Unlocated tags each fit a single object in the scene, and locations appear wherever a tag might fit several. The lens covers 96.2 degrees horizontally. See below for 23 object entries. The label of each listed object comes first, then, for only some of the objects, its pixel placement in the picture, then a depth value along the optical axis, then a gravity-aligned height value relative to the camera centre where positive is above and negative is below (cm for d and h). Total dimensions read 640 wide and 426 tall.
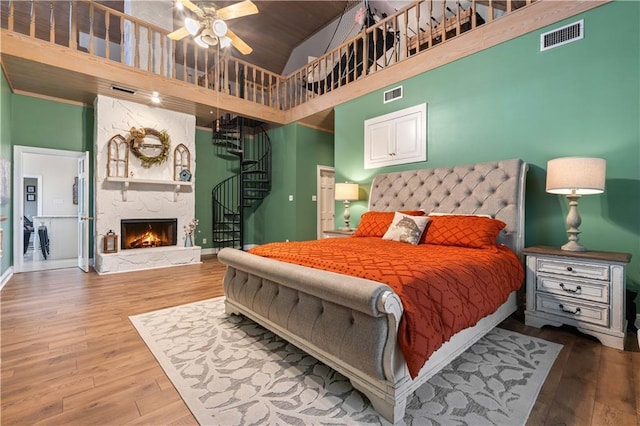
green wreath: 493 +116
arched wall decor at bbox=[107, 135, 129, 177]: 477 +89
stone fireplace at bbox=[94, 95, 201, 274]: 471 +21
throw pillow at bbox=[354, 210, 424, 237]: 342 -15
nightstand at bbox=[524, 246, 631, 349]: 210 -63
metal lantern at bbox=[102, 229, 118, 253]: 471 -55
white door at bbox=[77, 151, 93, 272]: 480 -4
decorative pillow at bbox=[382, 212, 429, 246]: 287 -19
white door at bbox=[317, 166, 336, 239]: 650 +27
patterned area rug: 142 -101
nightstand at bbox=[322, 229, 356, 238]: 422 -34
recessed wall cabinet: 387 +105
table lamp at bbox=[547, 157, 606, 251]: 227 +25
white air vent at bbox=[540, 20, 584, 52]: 270 +170
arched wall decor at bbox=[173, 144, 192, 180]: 545 +90
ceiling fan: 314 +210
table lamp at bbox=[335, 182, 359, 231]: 448 +30
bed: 135 -59
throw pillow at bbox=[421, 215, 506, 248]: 255 -19
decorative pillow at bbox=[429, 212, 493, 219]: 295 -4
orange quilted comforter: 135 -39
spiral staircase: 650 +70
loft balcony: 338 +209
